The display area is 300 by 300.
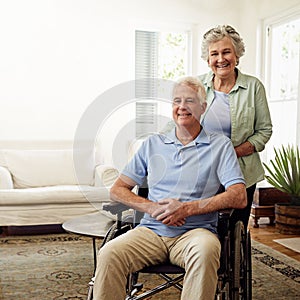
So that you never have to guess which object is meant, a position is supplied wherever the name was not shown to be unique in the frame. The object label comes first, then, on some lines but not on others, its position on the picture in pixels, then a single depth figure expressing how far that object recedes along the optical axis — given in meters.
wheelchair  1.74
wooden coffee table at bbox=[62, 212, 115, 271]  2.45
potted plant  3.84
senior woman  2.06
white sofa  3.68
